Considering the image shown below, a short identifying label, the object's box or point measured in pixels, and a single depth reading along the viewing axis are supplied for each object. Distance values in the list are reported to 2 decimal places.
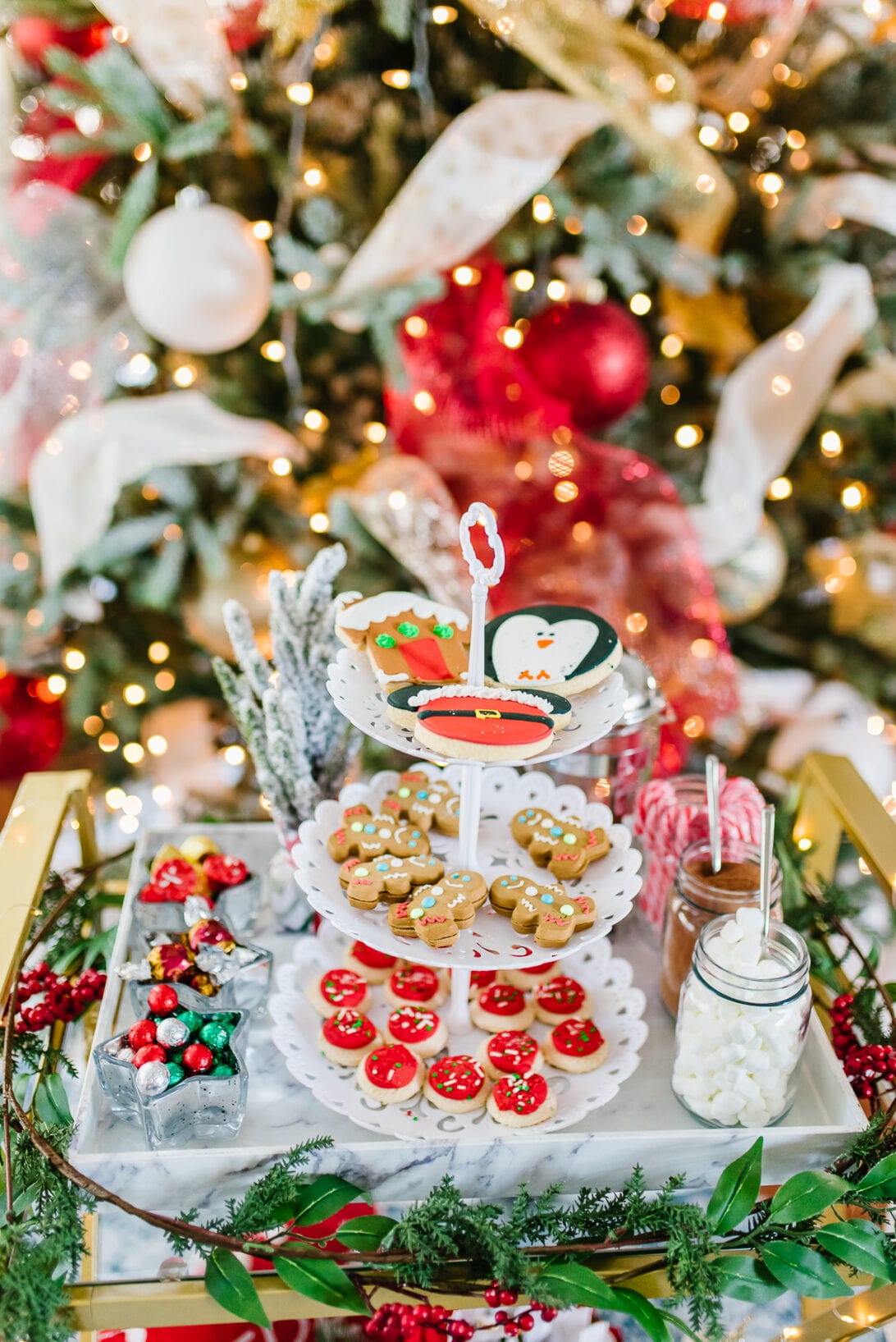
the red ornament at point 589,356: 1.72
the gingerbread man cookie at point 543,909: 0.89
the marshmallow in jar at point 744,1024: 0.90
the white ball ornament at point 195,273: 1.51
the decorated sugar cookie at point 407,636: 0.95
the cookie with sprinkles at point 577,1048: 0.98
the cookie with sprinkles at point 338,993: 1.01
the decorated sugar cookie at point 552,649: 0.94
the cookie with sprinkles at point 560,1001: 1.04
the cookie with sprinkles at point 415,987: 1.04
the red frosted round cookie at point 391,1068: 0.93
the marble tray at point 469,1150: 0.89
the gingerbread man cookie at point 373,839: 0.98
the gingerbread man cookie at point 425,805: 1.06
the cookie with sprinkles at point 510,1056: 0.95
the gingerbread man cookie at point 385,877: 0.92
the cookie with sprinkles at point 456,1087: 0.93
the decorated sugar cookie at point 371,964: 1.08
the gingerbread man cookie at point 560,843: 0.98
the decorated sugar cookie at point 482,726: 0.83
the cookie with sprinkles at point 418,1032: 0.98
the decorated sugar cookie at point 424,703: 0.89
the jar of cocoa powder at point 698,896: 1.02
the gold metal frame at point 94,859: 0.84
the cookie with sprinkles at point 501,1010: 1.03
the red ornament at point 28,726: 2.05
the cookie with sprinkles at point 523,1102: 0.91
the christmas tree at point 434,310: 1.59
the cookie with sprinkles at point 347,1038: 0.97
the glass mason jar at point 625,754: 1.13
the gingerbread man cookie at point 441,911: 0.88
